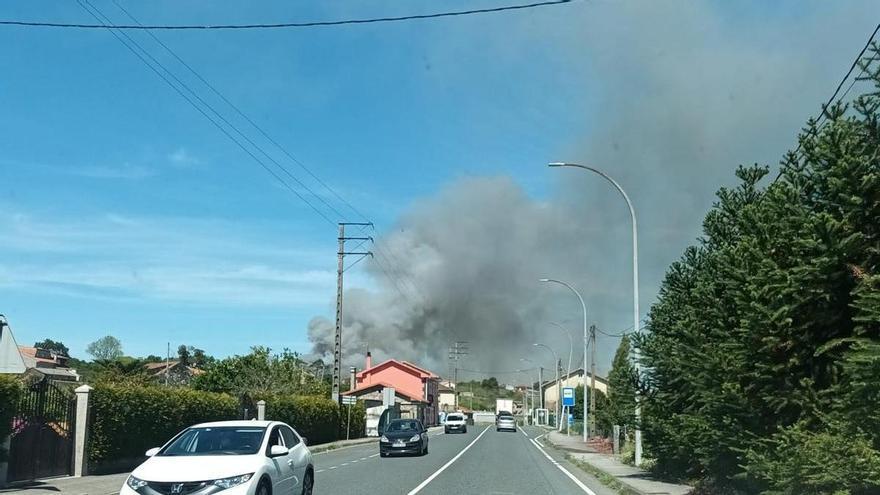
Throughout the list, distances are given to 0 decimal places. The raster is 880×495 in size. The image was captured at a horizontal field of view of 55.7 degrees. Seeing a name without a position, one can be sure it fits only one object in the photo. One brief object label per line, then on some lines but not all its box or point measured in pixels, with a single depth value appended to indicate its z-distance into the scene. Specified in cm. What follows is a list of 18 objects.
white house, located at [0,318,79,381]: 1691
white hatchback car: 1052
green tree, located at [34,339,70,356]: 12298
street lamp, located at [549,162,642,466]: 2450
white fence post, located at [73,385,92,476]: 2024
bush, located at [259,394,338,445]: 3769
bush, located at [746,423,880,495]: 934
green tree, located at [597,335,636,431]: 2200
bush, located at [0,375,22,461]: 1667
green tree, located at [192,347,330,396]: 5688
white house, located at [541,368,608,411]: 13838
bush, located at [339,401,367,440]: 5031
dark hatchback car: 3159
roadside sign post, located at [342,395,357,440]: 4850
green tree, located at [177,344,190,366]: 10776
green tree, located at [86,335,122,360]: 12816
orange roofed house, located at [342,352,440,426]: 10675
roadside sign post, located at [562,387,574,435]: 5853
